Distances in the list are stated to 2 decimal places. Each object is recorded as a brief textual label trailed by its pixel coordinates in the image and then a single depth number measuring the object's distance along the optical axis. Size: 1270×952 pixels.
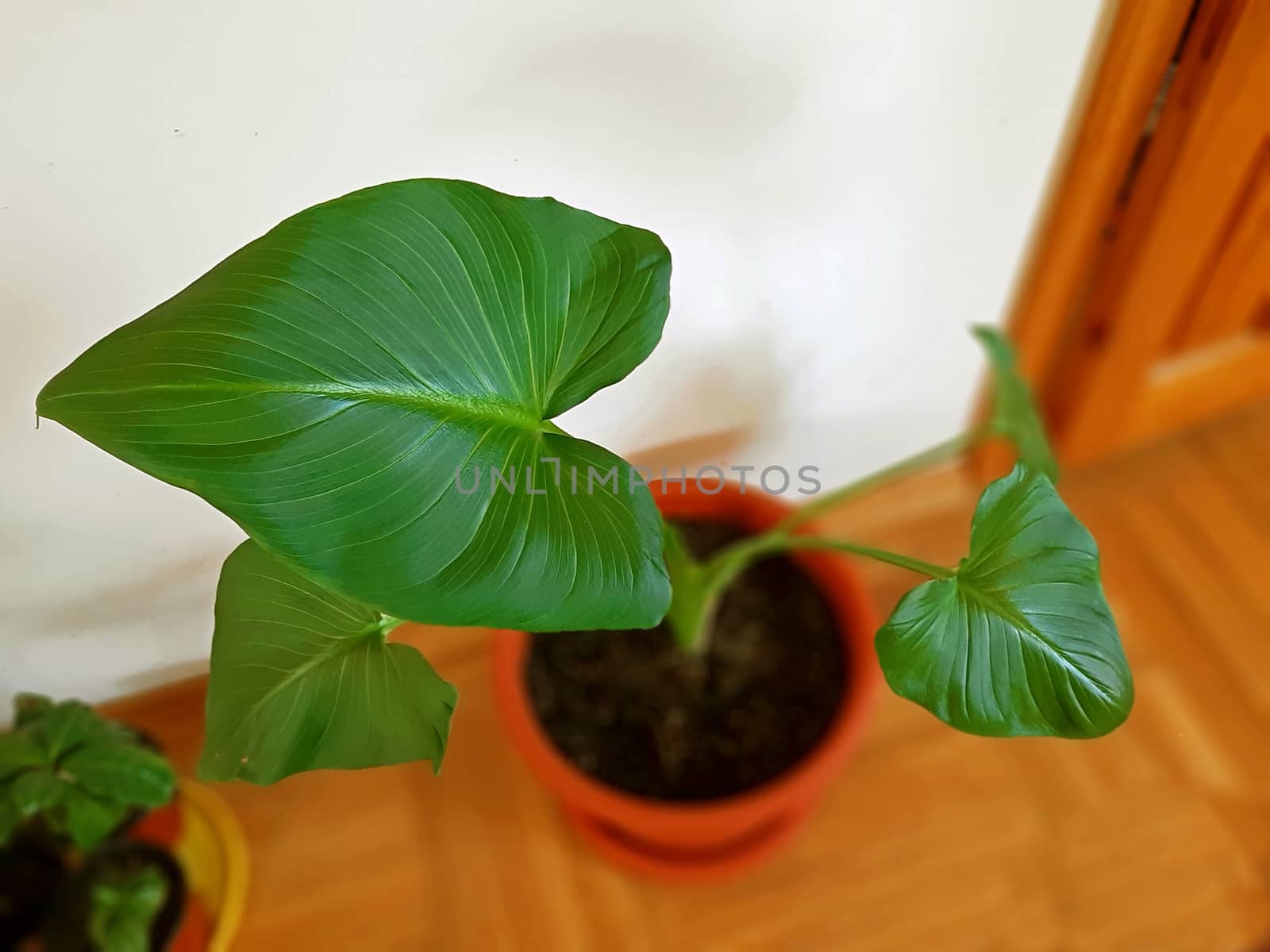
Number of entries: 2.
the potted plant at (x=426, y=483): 0.43
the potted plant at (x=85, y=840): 0.64
